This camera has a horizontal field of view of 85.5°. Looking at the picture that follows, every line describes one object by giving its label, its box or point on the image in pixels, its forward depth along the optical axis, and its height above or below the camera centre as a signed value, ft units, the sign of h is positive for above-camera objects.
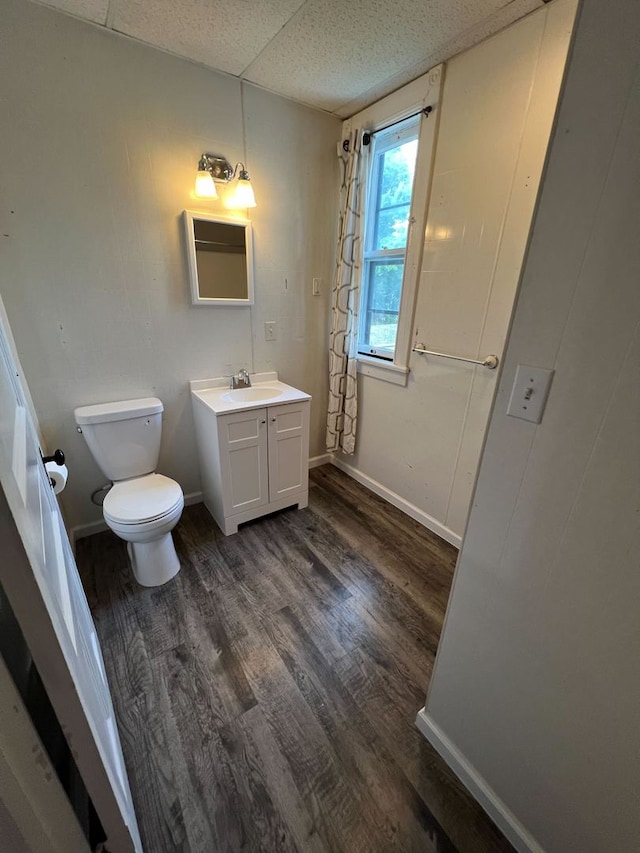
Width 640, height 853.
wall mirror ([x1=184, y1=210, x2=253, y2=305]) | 6.34 +0.45
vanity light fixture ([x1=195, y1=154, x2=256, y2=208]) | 5.94 +1.73
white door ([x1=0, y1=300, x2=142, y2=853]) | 1.44 -1.67
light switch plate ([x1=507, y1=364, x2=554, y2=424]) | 2.35 -0.64
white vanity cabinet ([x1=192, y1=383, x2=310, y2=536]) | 6.38 -3.15
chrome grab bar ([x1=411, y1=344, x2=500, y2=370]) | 5.45 -1.03
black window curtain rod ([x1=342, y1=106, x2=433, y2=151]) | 5.72 +2.79
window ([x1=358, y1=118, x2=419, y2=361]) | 6.61 +1.12
